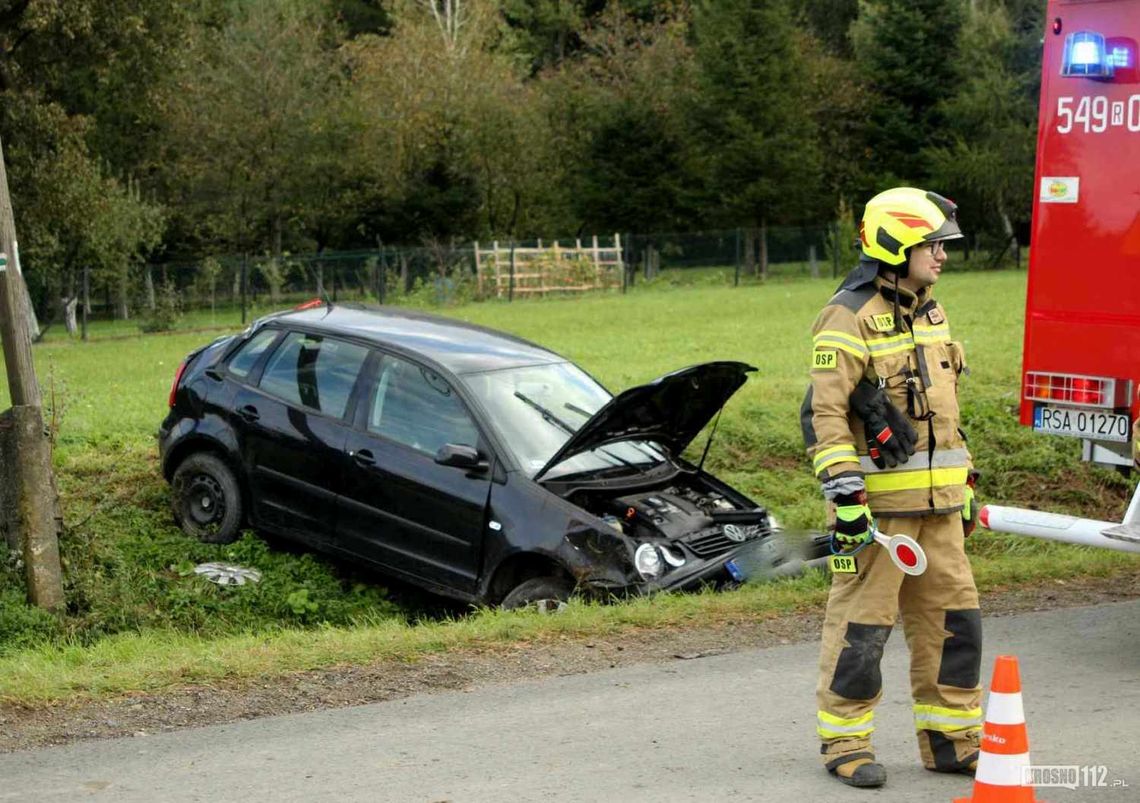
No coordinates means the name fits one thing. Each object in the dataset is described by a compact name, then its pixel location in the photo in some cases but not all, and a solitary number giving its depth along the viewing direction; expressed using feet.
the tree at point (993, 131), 159.84
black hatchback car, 27.58
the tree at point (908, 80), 172.24
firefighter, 16.96
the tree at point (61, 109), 96.22
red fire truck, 25.95
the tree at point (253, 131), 148.46
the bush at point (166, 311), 96.68
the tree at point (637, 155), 176.14
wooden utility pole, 26.94
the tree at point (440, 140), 159.63
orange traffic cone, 15.06
